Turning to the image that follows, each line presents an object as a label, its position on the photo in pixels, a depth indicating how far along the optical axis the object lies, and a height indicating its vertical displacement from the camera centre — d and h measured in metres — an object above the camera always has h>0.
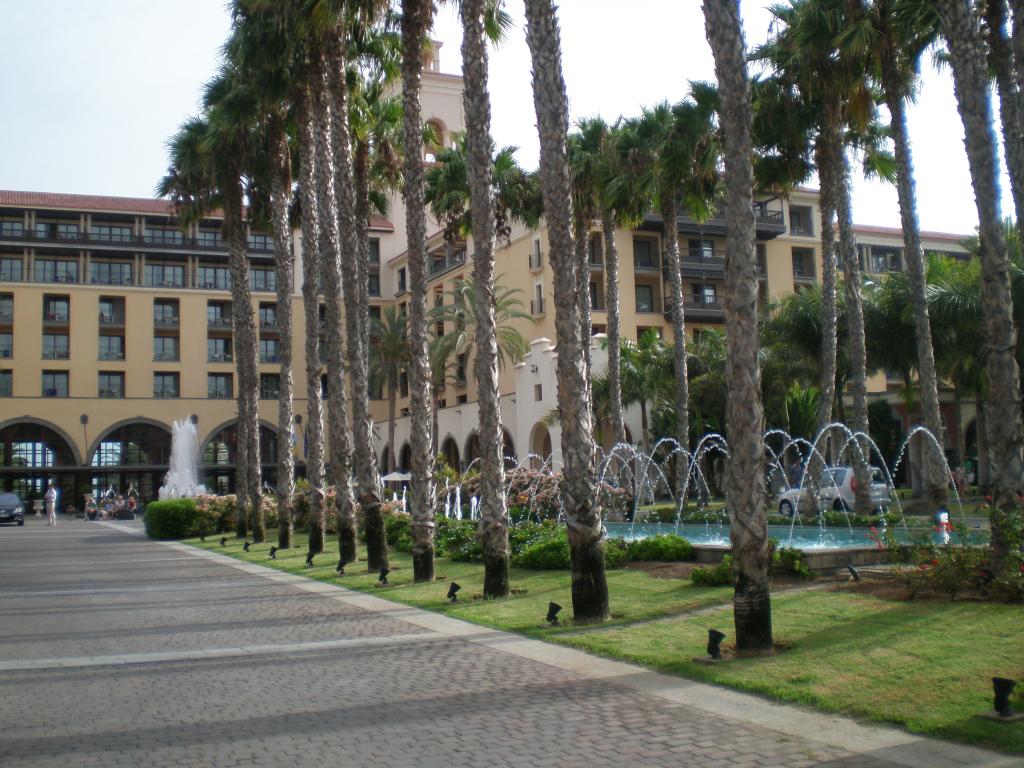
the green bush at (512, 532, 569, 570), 17.42 -1.36
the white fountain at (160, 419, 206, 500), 50.94 +2.00
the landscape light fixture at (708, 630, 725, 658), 8.84 -1.56
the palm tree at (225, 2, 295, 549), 21.58 +9.29
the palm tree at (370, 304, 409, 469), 53.91 +7.61
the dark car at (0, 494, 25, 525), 51.59 -0.52
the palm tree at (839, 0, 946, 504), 19.48 +8.31
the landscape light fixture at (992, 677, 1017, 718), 6.42 -1.54
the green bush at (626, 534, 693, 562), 16.70 -1.28
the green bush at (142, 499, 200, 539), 34.16 -0.86
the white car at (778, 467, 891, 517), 27.45 -0.69
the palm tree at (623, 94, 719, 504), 27.38 +8.93
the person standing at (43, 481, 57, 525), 49.06 -0.21
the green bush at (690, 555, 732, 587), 13.55 -1.45
